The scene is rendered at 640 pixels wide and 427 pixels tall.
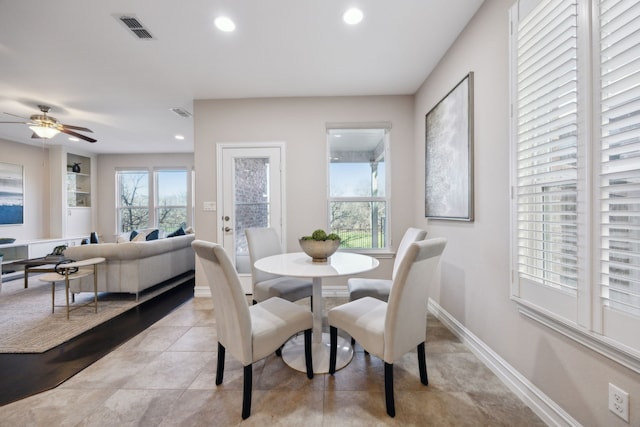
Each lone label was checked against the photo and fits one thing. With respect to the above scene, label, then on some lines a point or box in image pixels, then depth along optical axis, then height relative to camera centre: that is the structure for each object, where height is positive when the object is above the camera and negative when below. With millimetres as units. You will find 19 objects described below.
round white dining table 1699 -407
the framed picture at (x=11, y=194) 4812 +371
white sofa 3113 -683
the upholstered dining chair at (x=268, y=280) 2170 -633
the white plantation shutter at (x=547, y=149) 1188 +315
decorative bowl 1963 -287
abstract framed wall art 2020 +496
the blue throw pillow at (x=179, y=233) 4465 -373
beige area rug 2236 -1122
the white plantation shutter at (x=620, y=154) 938 +214
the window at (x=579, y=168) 966 +187
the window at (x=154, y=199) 6363 +334
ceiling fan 3434 +1181
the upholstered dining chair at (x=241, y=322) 1320 -660
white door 3389 +242
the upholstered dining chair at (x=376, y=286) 2094 -645
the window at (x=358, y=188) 3404 +303
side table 2744 -691
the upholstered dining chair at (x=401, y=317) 1312 -647
